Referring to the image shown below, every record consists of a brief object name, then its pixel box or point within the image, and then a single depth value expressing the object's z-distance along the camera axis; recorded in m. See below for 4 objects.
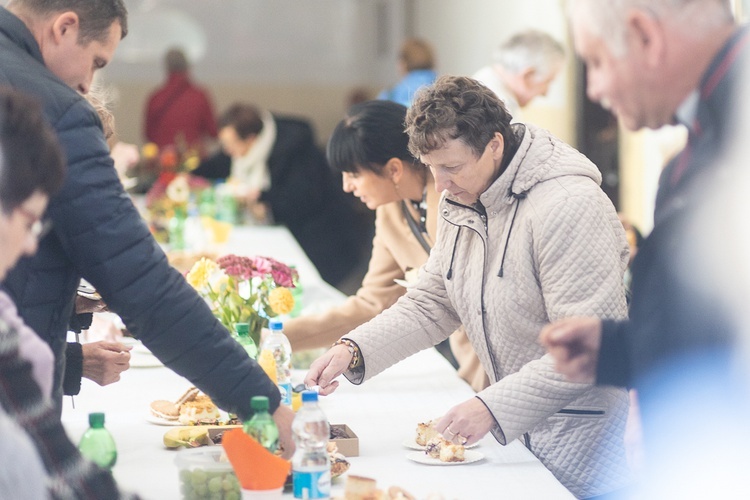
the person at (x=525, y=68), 4.80
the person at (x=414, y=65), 6.66
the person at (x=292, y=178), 7.12
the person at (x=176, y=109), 9.48
